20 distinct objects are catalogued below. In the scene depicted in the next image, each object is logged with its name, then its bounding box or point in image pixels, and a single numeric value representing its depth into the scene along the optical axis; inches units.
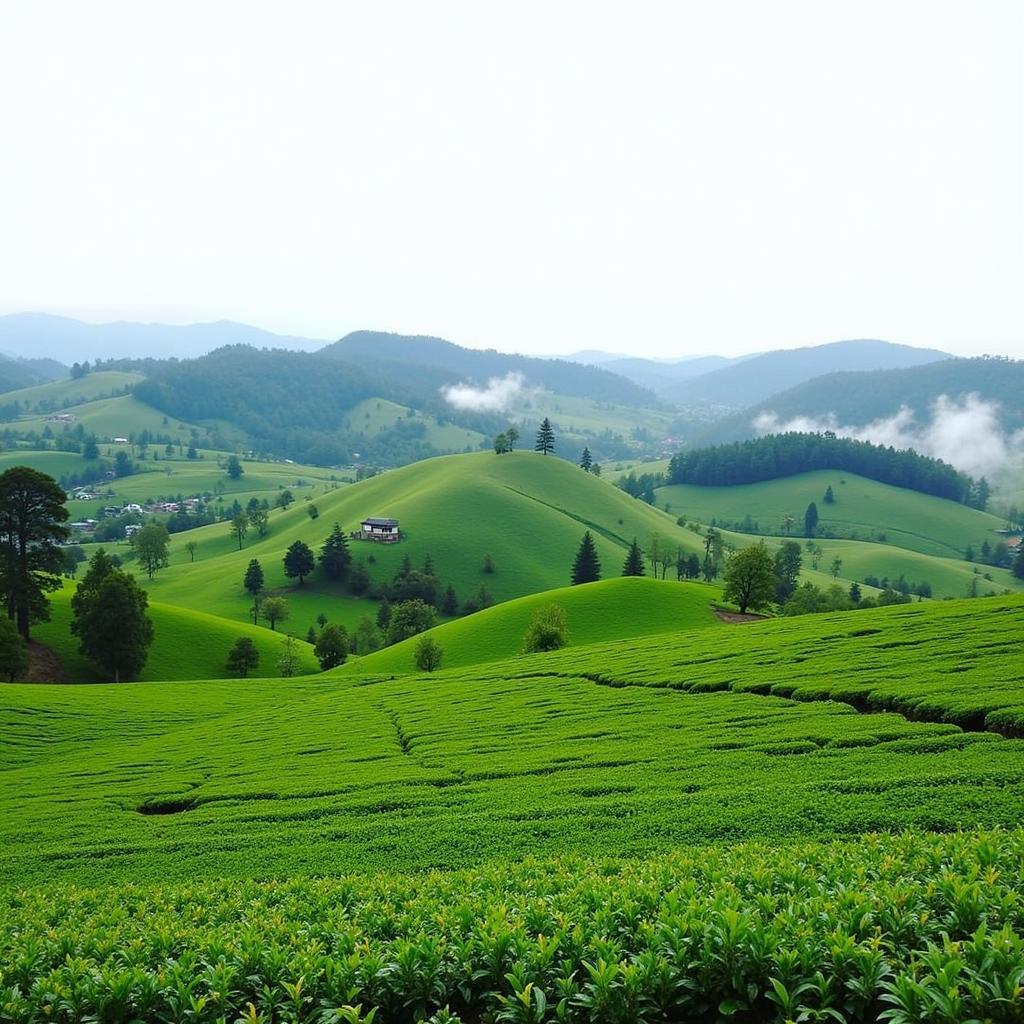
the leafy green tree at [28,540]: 2795.3
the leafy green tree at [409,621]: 4345.5
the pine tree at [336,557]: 6190.9
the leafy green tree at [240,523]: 7701.8
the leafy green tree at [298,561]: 6028.5
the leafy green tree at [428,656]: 3016.7
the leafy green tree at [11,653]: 2490.2
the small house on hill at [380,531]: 7175.2
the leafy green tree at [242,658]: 3294.8
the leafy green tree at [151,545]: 6117.1
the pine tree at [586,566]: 5123.0
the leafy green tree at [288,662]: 3373.5
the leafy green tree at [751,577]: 3449.8
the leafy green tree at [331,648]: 3516.2
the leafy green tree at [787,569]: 6146.7
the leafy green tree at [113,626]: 2822.3
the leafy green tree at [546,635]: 3009.4
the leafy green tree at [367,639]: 4515.5
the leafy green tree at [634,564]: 5221.5
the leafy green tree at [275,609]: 4773.6
